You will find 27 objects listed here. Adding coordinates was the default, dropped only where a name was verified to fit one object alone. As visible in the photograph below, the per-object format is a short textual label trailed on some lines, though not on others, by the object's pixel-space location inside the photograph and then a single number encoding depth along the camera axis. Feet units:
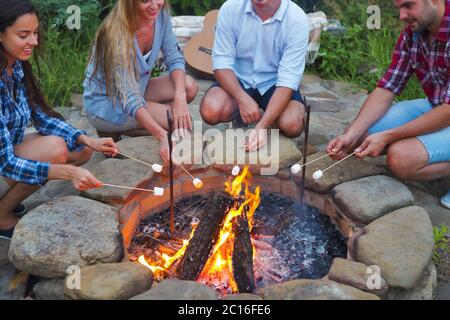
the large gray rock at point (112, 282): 7.82
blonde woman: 11.32
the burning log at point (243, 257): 9.07
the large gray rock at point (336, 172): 10.91
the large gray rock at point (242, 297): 7.95
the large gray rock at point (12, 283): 8.74
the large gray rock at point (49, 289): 8.39
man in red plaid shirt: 10.36
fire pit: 9.34
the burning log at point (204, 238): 9.18
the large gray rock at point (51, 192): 11.30
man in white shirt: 12.04
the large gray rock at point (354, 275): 8.14
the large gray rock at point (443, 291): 8.78
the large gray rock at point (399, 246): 8.37
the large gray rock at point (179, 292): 7.86
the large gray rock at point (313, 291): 7.84
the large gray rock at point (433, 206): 10.71
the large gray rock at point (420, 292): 8.42
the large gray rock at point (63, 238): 8.43
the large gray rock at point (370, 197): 9.86
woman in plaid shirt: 9.30
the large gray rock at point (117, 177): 10.19
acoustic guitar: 17.49
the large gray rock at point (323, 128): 13.41
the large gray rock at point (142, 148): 11.29
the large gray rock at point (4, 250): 9.49
